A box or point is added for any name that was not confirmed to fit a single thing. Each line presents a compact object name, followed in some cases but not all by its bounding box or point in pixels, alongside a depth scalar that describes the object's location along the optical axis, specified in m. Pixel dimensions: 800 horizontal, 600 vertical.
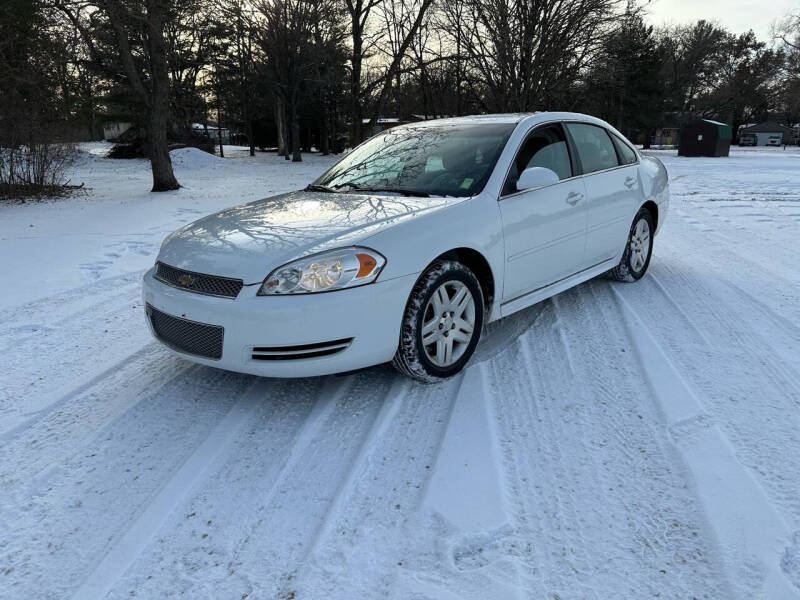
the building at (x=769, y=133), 76.94
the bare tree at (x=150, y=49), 12.46
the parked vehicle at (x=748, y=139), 76.41
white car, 2.98
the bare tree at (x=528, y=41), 20.94
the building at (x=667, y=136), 61.46
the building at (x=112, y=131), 41.99
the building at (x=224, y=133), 62.75
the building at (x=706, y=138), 37.03
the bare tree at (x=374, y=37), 20.95
